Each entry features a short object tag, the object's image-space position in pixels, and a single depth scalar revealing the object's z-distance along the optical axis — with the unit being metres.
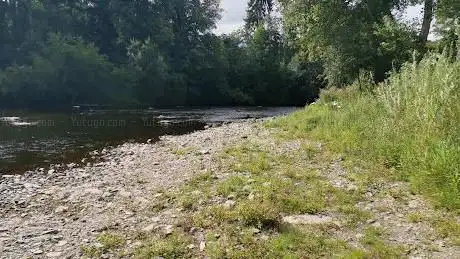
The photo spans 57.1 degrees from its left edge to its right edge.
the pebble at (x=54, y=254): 5.61
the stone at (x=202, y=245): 5.50
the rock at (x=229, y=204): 6.91
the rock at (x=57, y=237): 6.23
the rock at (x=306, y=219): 6.24
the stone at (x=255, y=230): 5.84
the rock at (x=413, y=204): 6.77
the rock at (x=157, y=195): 8.05
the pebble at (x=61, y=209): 7.77
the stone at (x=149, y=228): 6.27
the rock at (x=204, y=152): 12.38
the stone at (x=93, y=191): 8.91
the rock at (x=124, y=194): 8.46
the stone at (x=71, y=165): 12.57
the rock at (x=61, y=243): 5.97
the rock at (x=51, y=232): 6.53
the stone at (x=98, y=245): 5.74
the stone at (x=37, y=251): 5.76
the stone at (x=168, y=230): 6.09
